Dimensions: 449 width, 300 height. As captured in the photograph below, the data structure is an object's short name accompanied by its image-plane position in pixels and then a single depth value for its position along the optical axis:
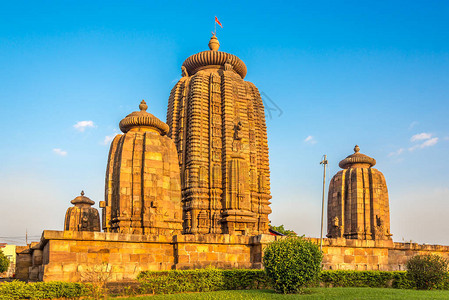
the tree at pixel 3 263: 43.00
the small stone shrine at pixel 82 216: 31.95
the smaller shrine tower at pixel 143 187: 17.67
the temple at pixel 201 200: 15.76
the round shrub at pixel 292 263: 13.59
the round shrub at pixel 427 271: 15.39
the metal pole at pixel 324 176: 19.66
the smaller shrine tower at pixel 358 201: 31.42
